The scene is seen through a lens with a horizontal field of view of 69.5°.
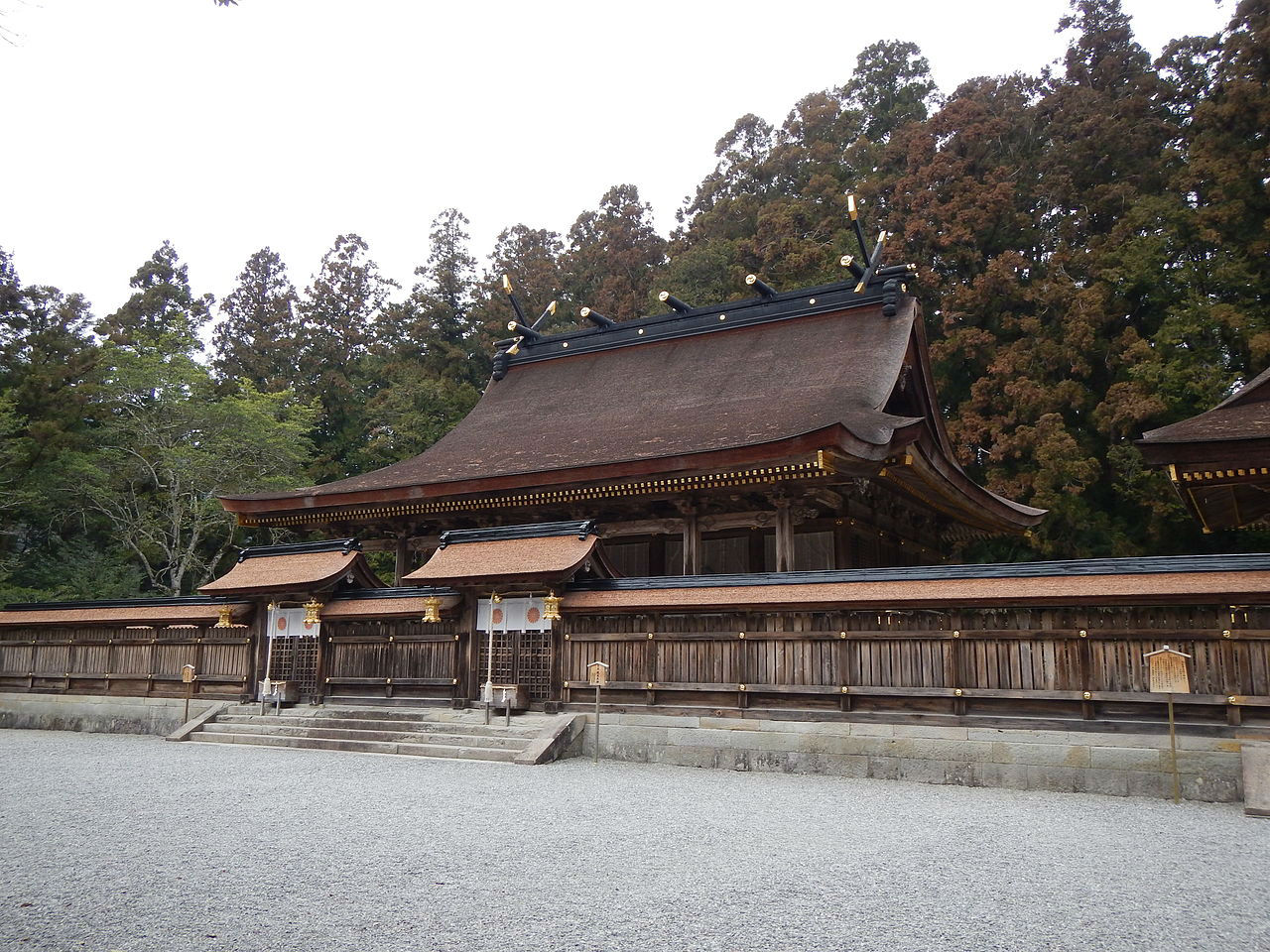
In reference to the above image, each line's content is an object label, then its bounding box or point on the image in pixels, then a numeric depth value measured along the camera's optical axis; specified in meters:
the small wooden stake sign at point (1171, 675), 8.82
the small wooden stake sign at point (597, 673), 11.56
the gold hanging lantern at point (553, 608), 12.39
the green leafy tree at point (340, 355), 36.69
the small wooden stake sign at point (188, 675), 14.84
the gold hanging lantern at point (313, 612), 14.23
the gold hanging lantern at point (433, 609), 12.86
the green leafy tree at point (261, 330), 38.25
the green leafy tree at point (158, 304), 39.00
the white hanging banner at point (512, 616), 12.78
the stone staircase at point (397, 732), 11.47
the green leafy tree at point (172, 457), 27.03
